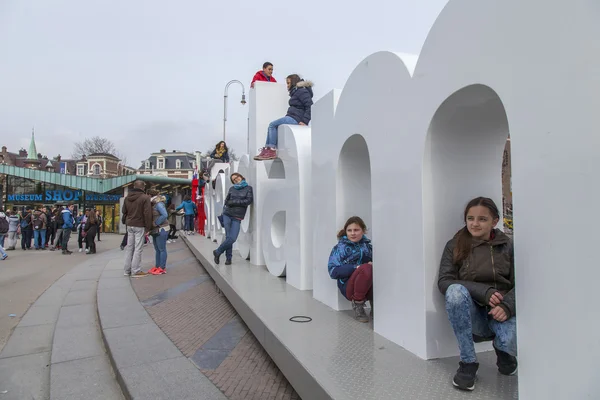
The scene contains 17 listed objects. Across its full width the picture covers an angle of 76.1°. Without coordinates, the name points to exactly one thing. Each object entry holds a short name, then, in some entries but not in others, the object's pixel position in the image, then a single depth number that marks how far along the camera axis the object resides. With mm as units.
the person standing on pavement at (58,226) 13312
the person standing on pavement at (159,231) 7281
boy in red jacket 7465
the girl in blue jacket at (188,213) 15750
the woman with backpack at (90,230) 12881
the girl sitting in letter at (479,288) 2180
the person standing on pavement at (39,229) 14641
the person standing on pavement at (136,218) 6996
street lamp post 19266
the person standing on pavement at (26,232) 14977
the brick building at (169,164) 62438
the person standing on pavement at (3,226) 12648
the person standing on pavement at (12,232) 15008
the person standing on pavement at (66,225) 13064
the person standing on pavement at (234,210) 6773
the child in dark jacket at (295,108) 6059
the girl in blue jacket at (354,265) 3490
